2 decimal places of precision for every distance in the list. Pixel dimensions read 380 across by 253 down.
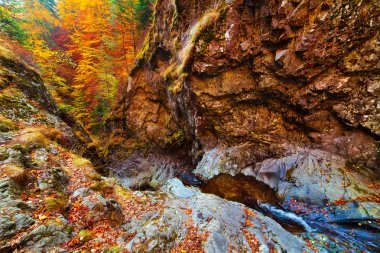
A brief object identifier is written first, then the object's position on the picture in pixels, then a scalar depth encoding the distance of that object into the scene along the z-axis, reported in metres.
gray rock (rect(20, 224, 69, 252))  3.37
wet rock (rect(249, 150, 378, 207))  7.28
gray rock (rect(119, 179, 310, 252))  4.61
